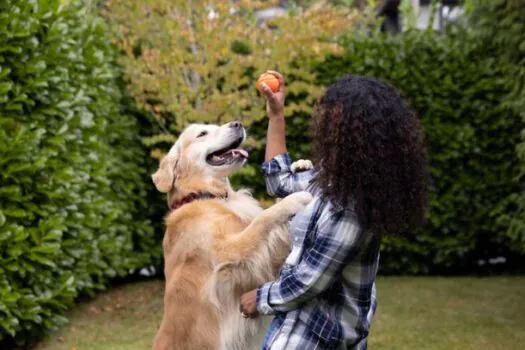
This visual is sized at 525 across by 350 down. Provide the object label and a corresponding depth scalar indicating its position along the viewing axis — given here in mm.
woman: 2834
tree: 7984
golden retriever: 3742
